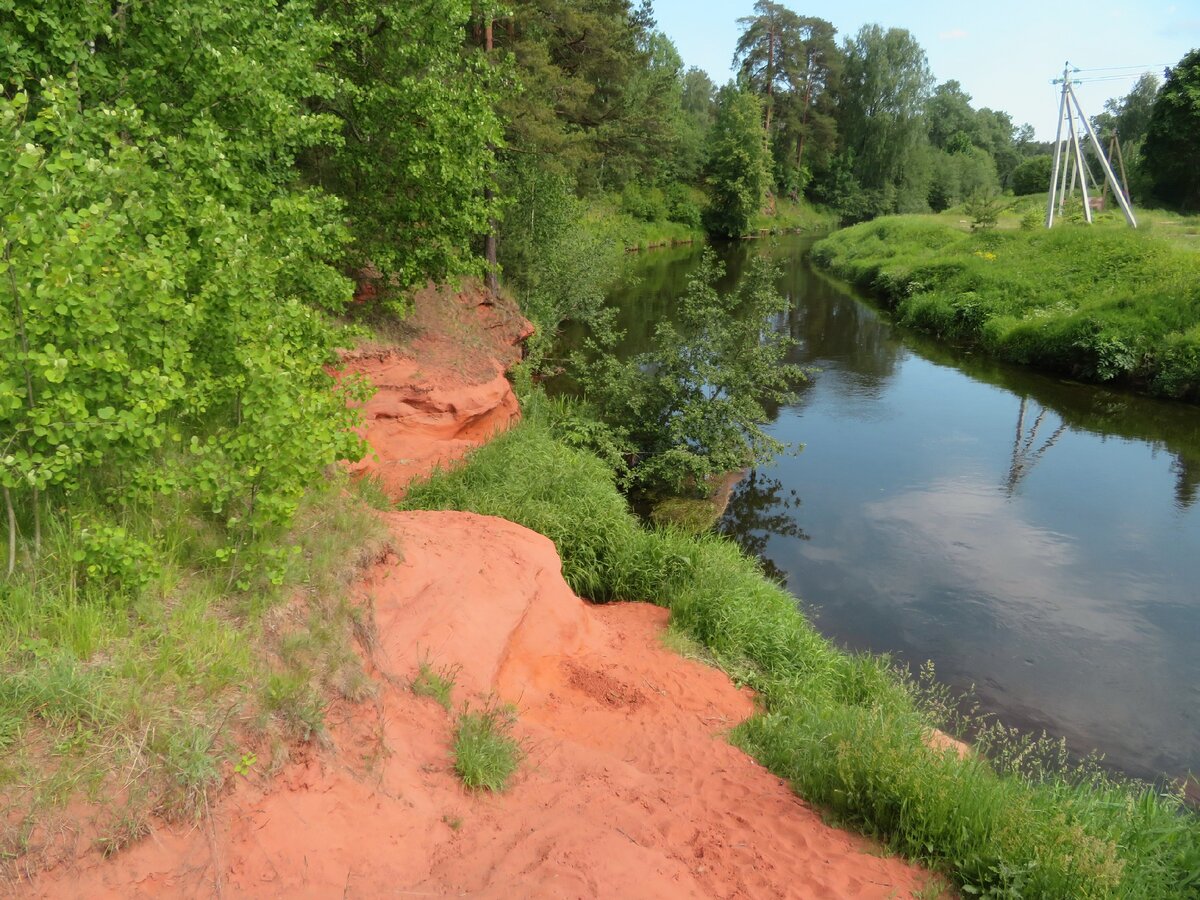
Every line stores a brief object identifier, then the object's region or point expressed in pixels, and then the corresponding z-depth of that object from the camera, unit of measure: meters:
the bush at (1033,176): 63.77
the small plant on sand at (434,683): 5.34
